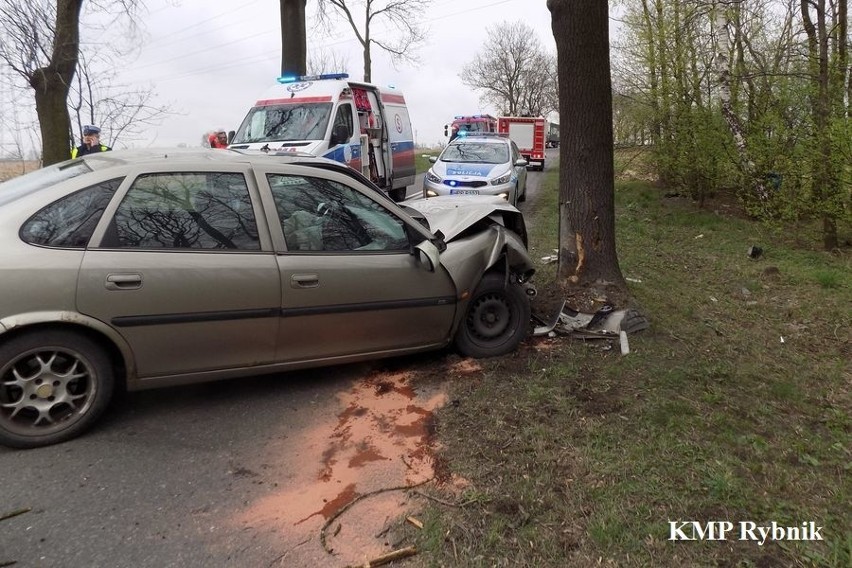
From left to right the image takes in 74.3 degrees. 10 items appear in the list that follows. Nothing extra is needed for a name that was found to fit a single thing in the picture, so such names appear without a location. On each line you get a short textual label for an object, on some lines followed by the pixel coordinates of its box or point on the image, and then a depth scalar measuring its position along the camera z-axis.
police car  10.97
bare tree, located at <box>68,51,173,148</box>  10.64
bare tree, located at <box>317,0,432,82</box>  29.95
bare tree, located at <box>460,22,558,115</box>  57.00
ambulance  10.35
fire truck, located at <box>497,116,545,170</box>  29.77
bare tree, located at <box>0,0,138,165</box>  9.15
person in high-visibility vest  8.20
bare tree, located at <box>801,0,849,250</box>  7.77
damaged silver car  3.04
